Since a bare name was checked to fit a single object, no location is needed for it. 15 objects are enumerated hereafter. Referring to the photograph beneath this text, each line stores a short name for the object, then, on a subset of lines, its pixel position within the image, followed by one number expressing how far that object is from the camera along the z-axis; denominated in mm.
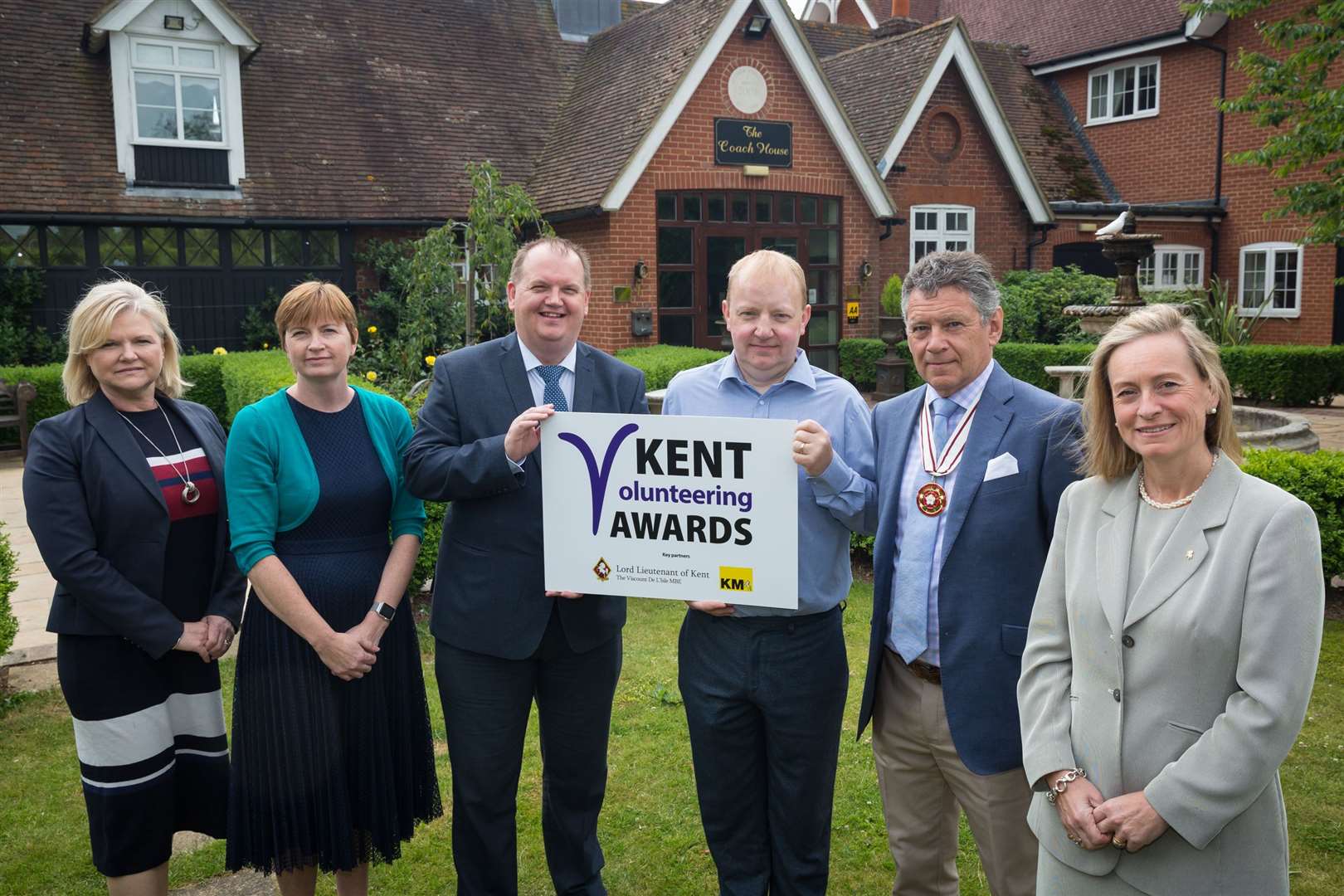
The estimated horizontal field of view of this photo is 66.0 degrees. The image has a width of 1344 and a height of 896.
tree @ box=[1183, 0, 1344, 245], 10086
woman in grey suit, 2115
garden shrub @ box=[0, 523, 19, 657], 5457
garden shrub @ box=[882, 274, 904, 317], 17000
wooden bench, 13000
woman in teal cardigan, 3186
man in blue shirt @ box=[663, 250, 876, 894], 3109
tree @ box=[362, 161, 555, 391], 11438
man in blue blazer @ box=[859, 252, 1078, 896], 2846
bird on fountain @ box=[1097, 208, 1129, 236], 11672
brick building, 15836
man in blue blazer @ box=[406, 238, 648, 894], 3256
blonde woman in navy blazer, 3180
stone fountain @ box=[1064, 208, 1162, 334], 11750
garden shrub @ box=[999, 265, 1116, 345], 17984
